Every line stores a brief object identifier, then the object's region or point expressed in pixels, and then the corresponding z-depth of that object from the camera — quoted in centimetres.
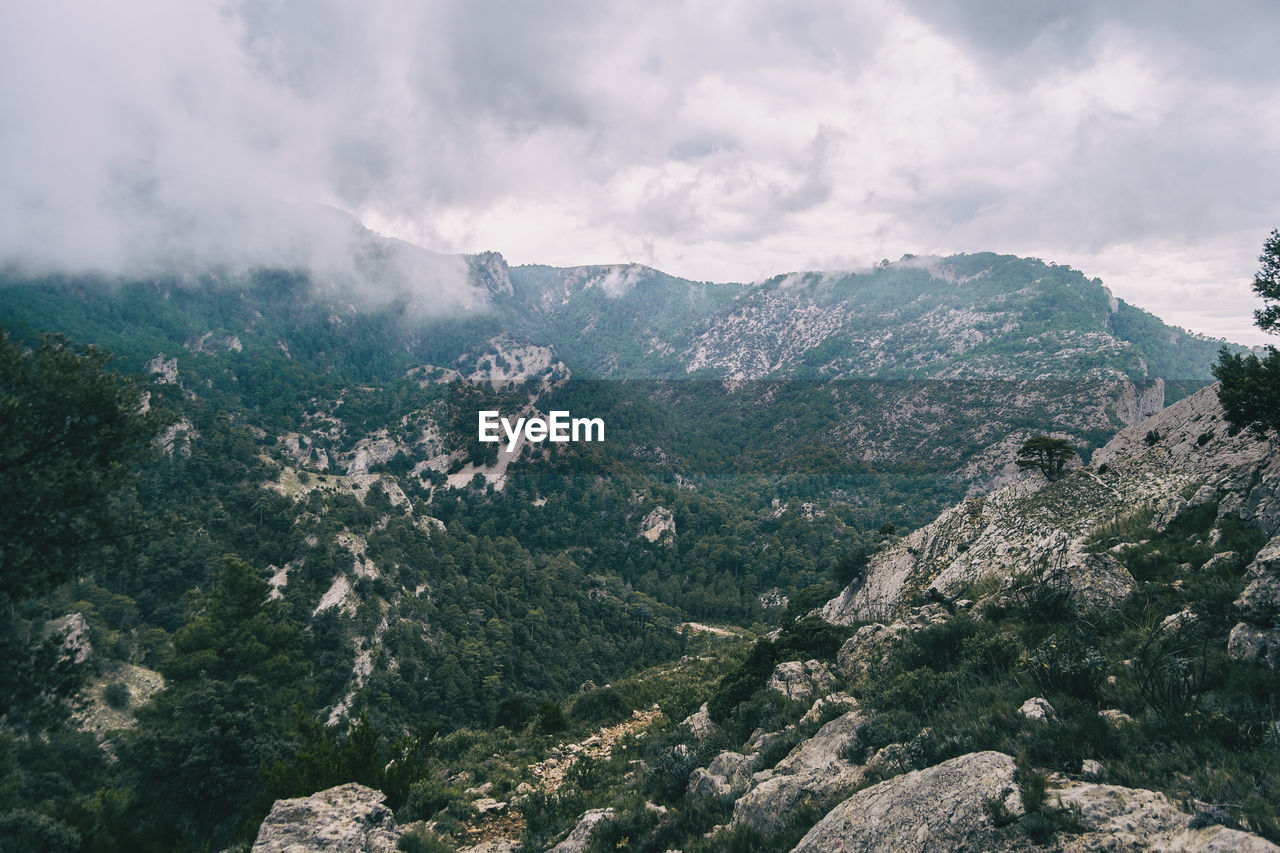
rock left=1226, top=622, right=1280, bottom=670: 791
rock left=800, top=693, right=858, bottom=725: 1384
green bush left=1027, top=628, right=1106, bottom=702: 899
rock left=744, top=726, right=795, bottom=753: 1362
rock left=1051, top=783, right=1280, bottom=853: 499
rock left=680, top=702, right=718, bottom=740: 1775
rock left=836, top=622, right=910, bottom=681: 1671
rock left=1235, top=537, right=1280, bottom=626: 844
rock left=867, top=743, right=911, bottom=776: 893
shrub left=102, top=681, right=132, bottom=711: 4356
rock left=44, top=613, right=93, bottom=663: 4404
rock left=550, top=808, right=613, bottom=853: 1110
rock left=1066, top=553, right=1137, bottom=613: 1255
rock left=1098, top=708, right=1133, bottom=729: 791
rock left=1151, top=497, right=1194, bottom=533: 1647
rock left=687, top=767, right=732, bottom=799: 1188
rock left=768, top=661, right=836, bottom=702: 1738
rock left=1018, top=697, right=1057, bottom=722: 833
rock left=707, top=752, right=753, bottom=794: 1198
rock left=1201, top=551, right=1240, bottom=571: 1211
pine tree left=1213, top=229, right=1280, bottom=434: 1697
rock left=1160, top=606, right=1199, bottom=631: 988
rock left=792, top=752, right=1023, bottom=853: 645
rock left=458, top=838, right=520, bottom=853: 1252
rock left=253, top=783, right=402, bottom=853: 1056
